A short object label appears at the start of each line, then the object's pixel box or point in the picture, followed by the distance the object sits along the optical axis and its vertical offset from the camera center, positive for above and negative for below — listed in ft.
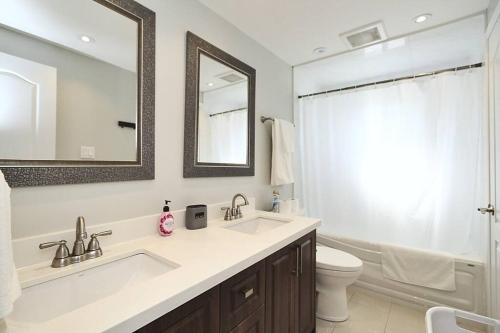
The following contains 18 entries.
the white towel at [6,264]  1.66 -0.72
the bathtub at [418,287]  5.79 -3.18
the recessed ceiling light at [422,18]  5.32 +3.51
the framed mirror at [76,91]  2.75 +1.04
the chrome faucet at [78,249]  2.78 -1.04
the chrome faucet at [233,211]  5.11 -0.99
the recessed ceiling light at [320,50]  6.84 +3.53
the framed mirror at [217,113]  4.62 +1.25
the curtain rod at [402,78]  6.26 +2.76
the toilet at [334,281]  5.63 -2.84
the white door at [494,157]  4.33 +0.23
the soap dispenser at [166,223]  3.87 -0.93
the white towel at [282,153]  6.74 +0.44
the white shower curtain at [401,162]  6.34 +0.20
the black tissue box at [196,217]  4.31 -0.93
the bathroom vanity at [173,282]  2.01 -1.25
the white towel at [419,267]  6.11 -2.74
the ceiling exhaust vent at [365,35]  5.79 +3.51
